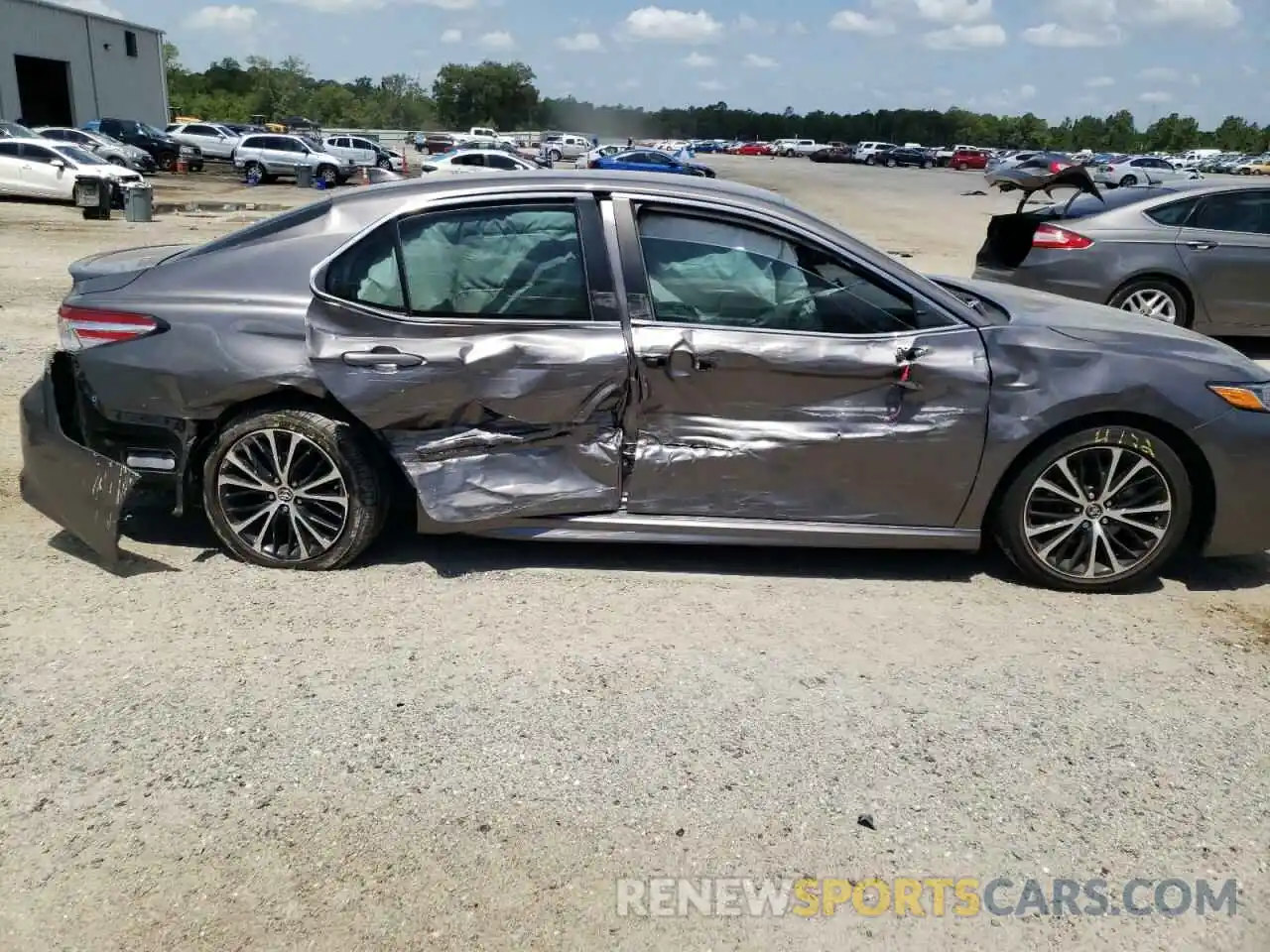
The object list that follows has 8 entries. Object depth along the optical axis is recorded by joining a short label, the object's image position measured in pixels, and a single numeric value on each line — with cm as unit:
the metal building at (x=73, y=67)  4534
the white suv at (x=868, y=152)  7738
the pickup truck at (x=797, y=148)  9150
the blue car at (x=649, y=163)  3472
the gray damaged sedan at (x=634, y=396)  413
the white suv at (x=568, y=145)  5380
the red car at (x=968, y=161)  7919
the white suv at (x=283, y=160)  3484
